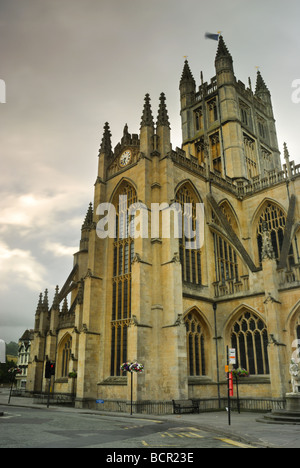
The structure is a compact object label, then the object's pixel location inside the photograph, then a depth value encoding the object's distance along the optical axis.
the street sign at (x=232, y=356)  16.39
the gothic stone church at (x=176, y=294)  22.97
